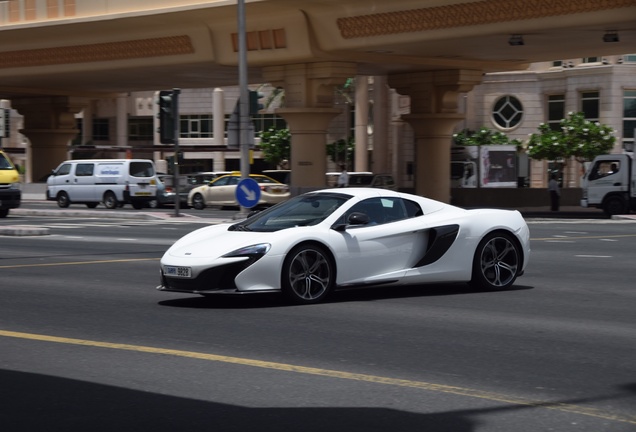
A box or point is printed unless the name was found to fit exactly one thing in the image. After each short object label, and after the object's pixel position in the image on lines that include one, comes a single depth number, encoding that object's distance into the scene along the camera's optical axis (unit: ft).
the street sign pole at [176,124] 106.01
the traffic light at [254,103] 91.76
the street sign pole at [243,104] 92.02
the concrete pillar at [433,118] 140.56
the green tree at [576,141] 175.42
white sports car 38.70
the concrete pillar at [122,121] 291.58
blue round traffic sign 83.92
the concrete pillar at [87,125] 299.79
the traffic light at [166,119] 105.74
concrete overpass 109.91
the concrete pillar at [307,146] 132.57
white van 139.54
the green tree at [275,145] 240.94
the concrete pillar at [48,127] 186.50
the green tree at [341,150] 240.53
